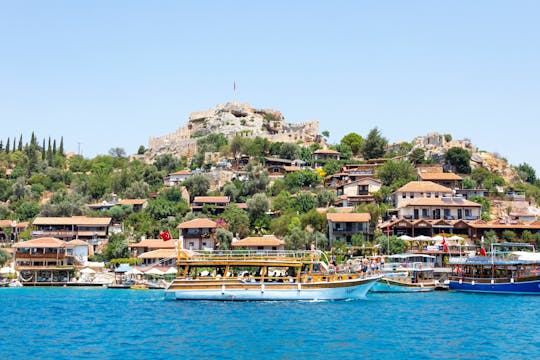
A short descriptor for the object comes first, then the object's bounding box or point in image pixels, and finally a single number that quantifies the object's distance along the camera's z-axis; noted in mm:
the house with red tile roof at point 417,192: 80438
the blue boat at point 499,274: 53594
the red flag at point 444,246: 63859
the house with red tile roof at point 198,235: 76938
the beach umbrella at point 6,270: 70000
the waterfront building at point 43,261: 71938
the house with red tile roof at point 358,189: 86375
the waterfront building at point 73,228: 81688
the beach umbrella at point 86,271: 70875
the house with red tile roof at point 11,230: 85250
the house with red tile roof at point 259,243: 71250
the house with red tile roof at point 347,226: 74375
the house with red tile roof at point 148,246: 74312
